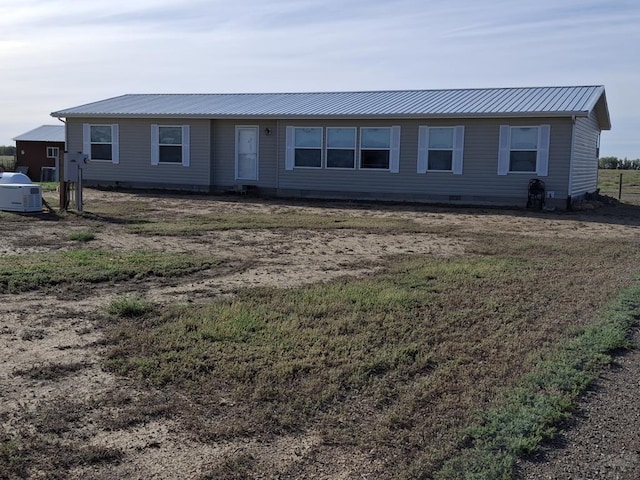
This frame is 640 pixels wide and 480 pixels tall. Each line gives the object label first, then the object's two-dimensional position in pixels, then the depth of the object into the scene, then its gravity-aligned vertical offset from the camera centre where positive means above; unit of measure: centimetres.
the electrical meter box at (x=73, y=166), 1538 -17
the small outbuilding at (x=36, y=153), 3331 +22
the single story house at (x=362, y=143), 1844 +66
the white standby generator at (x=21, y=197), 1459 -85
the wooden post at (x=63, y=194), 1541 -79
